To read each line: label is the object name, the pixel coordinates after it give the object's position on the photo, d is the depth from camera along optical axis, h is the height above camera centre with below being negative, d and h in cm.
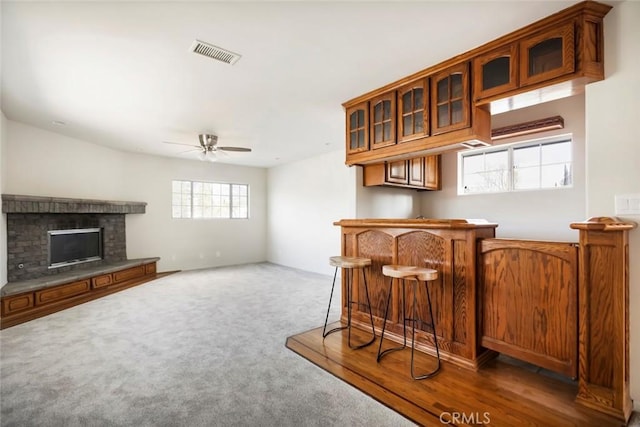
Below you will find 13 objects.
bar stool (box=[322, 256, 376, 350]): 273 -73
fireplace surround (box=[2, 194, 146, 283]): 404 -16
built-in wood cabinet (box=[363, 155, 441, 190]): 354 +49
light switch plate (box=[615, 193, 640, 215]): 179 +4
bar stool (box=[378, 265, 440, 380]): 220 -47
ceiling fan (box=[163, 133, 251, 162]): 460 +105
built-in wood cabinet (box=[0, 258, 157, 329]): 351 -113
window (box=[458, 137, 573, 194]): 345 +56
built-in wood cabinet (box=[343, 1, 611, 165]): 187 +95
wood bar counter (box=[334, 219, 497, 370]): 234 -53
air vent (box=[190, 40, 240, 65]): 221 +124
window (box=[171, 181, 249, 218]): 669 +31
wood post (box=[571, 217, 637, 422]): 175 -64
